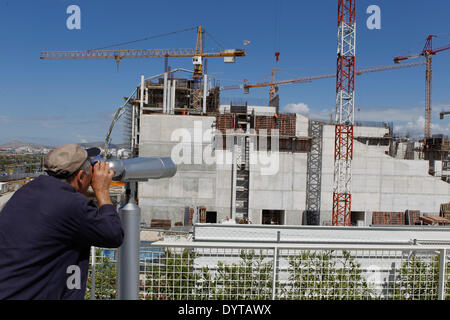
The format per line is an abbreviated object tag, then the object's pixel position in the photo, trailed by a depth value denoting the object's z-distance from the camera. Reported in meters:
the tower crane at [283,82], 64.38
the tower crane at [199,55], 54.94
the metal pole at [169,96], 36.34
